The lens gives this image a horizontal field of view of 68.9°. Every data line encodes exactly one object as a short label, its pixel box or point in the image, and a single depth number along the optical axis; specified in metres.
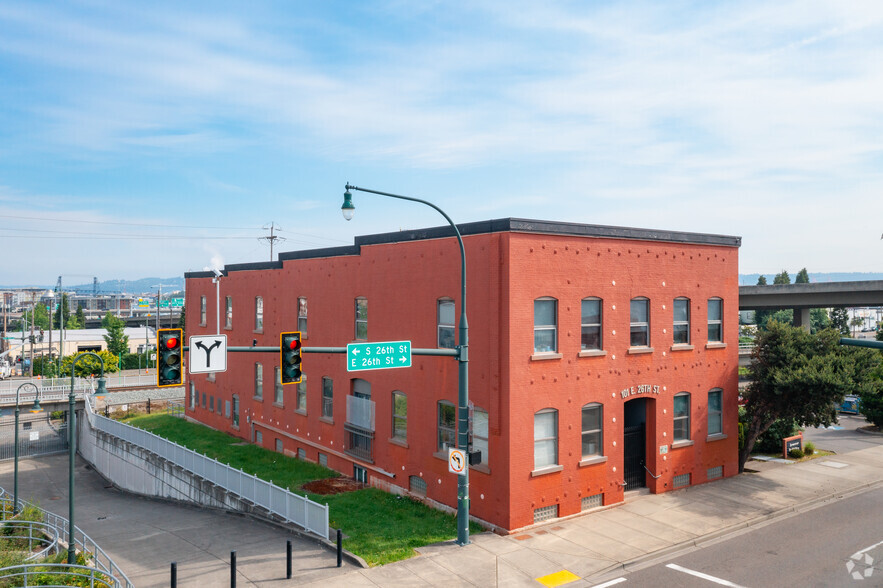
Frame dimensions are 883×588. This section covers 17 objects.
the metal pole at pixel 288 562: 15.66
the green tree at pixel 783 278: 127.30
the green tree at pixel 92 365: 59.62
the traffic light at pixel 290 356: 15.52
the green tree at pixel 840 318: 105.19
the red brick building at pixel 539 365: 19.41
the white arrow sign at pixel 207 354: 16.73
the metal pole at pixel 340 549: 16.27
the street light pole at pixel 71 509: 17.11
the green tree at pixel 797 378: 23.11
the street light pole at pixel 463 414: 17.78
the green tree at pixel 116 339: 78.31
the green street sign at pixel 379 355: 17.61
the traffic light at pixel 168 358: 14.48
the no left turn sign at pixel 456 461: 17.72
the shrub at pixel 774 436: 29.00
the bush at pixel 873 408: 36.35
